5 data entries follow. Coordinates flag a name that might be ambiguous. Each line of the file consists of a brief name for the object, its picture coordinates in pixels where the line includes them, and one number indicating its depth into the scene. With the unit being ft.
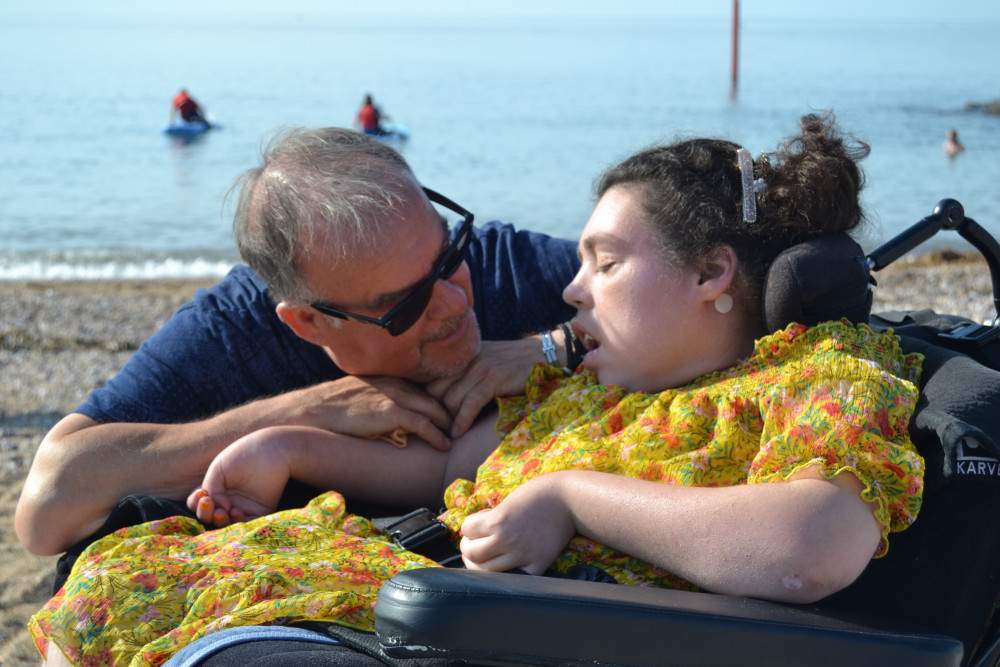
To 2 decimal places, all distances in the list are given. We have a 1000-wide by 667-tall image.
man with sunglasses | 8.37
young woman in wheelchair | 5.26
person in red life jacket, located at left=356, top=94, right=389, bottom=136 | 68.95
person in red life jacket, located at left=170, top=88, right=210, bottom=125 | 74.54
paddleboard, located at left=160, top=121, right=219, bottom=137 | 74.33
